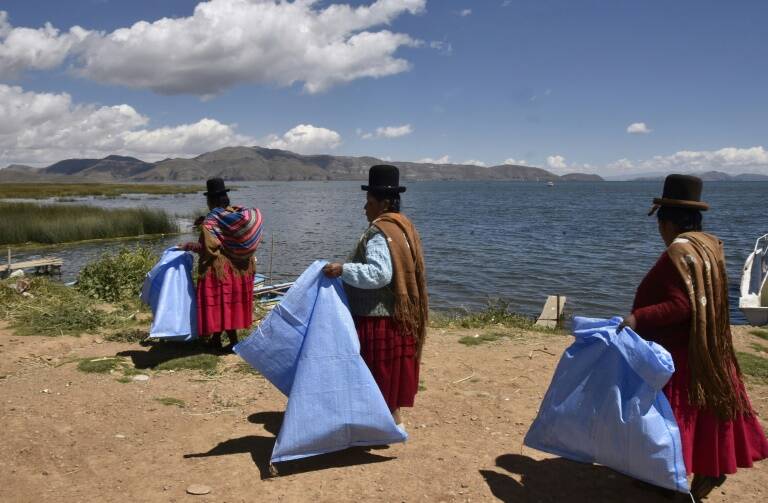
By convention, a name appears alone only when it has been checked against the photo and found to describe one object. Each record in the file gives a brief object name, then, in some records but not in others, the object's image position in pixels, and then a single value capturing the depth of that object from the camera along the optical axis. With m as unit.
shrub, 10.33
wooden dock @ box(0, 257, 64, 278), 16.42
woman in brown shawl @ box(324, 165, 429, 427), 3.99
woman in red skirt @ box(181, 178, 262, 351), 6.47
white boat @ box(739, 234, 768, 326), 13.33
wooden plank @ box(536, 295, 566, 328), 10.21
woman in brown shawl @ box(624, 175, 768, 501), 3.34
